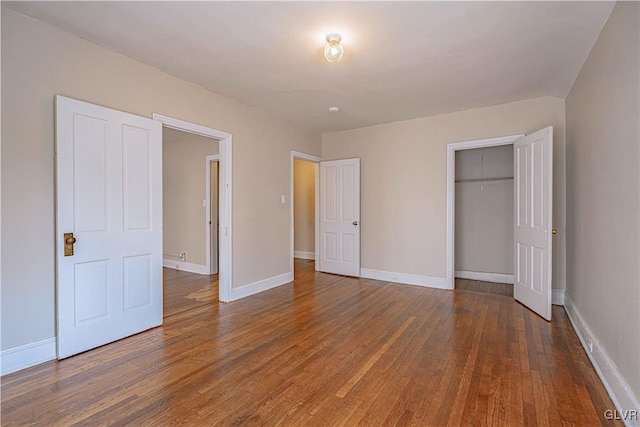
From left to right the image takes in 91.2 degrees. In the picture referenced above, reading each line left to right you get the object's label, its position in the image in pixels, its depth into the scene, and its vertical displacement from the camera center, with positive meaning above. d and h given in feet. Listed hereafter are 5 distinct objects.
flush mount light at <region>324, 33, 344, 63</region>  8.20 +4.35
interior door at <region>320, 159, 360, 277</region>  17.97 -0.26
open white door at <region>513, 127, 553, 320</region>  11.14 -0.25
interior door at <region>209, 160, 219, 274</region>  18.58 -0.09
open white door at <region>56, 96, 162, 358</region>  8.30 -0.32
